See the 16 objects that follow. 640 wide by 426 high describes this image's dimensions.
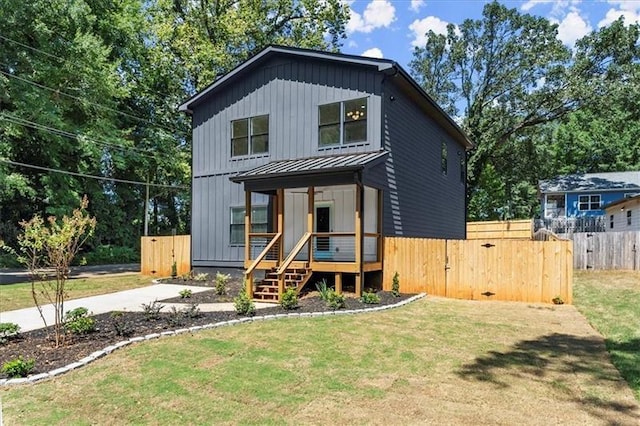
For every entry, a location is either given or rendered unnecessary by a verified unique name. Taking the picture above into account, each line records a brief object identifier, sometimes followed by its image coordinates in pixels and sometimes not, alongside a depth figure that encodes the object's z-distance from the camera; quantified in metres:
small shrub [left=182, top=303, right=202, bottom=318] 8.93
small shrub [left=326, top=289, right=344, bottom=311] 9.77
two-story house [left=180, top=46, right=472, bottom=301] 12.35
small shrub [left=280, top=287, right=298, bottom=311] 9.73
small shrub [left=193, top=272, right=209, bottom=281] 15.54
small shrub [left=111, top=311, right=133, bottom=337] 7.46
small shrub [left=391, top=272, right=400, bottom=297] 11.95
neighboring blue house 30.81
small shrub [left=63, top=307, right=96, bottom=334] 7.41
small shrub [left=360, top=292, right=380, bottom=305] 10.57
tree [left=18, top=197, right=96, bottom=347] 6.71
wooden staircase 11.67
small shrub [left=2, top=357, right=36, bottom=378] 5.51
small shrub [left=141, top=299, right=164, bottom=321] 8.64
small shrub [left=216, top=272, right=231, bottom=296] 12.44
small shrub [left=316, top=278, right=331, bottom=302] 10.68
